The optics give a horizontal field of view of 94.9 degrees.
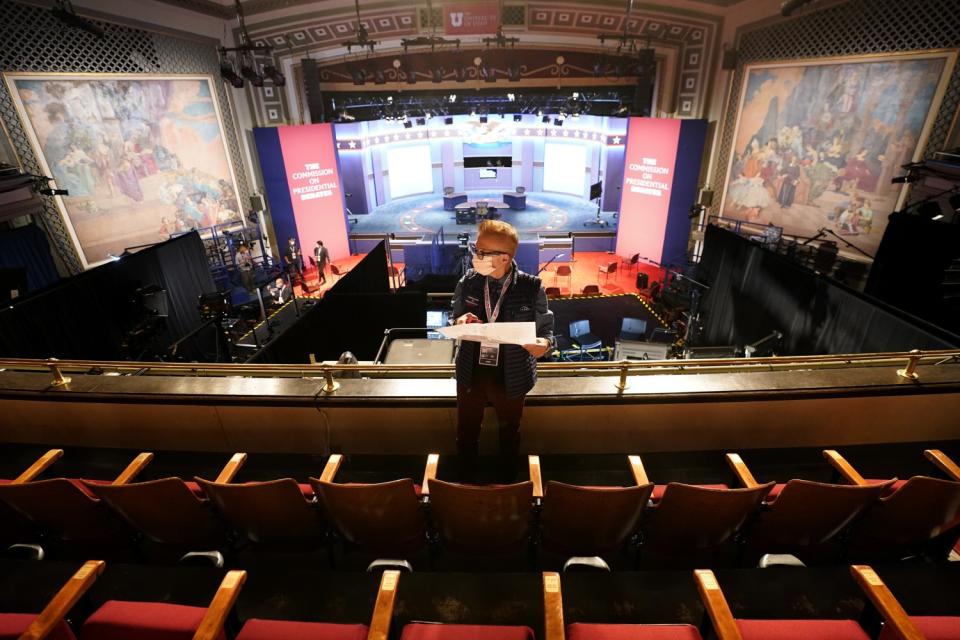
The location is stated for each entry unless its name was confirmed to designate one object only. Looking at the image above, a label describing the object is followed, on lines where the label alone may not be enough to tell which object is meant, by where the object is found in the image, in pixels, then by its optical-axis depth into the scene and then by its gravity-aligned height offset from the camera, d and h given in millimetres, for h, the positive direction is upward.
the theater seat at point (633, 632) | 1578 -1656
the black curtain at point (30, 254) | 7332 -1509
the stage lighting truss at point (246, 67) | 9305 +1960
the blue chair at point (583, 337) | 7203 -3037
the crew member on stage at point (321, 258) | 11727 -2672
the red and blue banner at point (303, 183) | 11867 -796
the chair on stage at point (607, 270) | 11242 -3216
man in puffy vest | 2170 -835
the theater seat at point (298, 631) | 1610 -1651
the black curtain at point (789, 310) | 4586 -2090
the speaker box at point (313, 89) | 11703 +1617
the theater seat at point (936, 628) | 1527 -1621
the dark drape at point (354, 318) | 5320 -2176
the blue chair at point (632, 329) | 7613 -3006
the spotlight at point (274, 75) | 9820 +1663
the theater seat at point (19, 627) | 1569 -1564
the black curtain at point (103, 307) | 5598 -2053
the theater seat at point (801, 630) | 1612 -1699
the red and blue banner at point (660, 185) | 11477 -1092
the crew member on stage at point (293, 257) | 11594 -2618
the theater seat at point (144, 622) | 1613 -1608
